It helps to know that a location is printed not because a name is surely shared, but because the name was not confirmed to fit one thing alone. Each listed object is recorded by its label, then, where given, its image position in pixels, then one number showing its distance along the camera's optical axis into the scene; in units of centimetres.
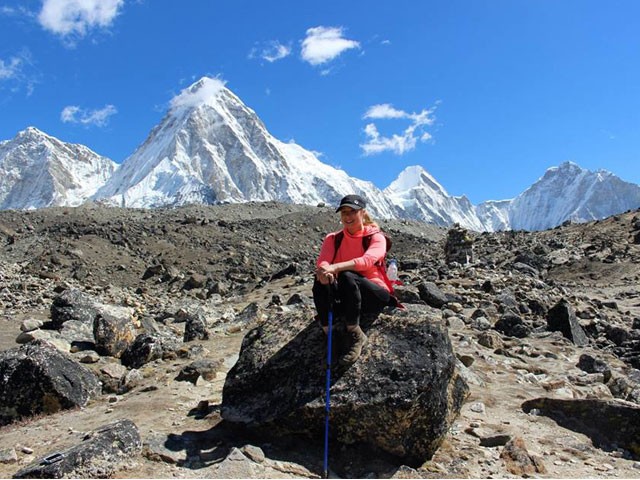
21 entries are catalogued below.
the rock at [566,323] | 1345
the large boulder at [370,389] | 600
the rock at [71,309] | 1376
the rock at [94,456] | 517
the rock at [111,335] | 1123
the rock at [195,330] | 1269
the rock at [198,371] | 905
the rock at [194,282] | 2728
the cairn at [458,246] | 2870
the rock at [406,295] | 1410
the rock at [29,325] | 1338
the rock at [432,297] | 1532
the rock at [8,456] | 580
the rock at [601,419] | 694
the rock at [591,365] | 1057
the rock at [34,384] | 753
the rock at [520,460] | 605
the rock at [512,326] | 1331
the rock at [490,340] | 1176
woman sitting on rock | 635
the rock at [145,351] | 1050
